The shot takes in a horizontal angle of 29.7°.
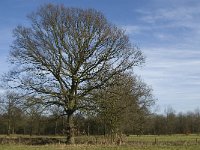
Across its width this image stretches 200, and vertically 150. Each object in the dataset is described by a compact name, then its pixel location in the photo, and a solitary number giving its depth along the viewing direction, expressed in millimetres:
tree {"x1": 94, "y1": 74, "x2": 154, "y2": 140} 34812
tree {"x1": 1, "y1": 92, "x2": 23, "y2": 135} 77875
